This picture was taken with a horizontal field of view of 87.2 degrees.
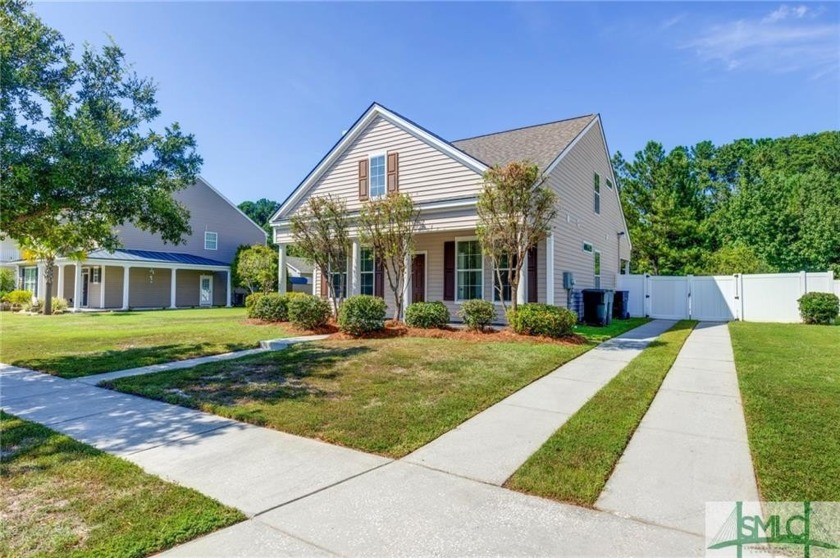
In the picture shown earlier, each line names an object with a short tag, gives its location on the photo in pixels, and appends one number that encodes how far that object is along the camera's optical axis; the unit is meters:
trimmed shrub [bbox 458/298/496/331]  10.71
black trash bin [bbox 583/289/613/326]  13.44
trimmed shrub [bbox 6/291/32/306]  24.08
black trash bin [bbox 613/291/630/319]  16.67
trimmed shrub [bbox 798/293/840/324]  13.55
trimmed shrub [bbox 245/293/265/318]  15.17
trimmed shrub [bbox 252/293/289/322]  13.93
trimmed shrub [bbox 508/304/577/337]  9.86
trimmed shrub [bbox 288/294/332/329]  11.84
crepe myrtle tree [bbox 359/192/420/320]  11.82
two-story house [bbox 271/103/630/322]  12.45
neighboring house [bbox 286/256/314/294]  35.44
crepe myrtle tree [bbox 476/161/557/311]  10.00
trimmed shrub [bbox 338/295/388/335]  10.60
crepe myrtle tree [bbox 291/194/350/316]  13.34
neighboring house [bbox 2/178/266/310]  24.33
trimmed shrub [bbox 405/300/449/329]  11.36
